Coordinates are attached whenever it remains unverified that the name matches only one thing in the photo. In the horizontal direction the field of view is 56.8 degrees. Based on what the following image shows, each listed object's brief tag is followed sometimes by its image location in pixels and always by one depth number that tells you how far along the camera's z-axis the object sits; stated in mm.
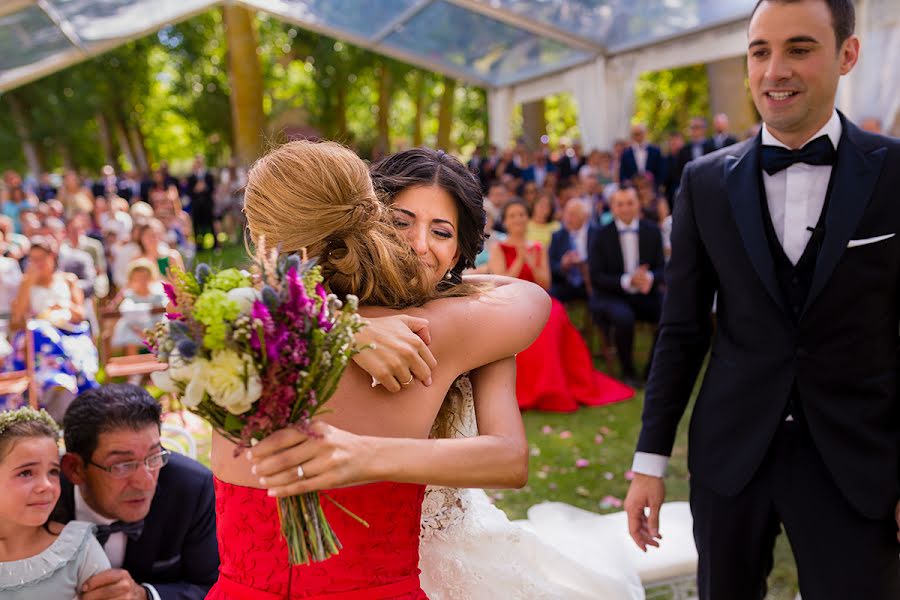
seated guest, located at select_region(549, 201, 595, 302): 9172
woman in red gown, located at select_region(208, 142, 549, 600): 1620
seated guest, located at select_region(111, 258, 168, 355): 7895
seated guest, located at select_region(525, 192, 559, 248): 10258
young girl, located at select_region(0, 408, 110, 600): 2529
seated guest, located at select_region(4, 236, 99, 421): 6512
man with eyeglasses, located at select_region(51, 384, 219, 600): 2863
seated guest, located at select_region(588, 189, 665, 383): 8273
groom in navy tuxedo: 2117
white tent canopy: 11414
